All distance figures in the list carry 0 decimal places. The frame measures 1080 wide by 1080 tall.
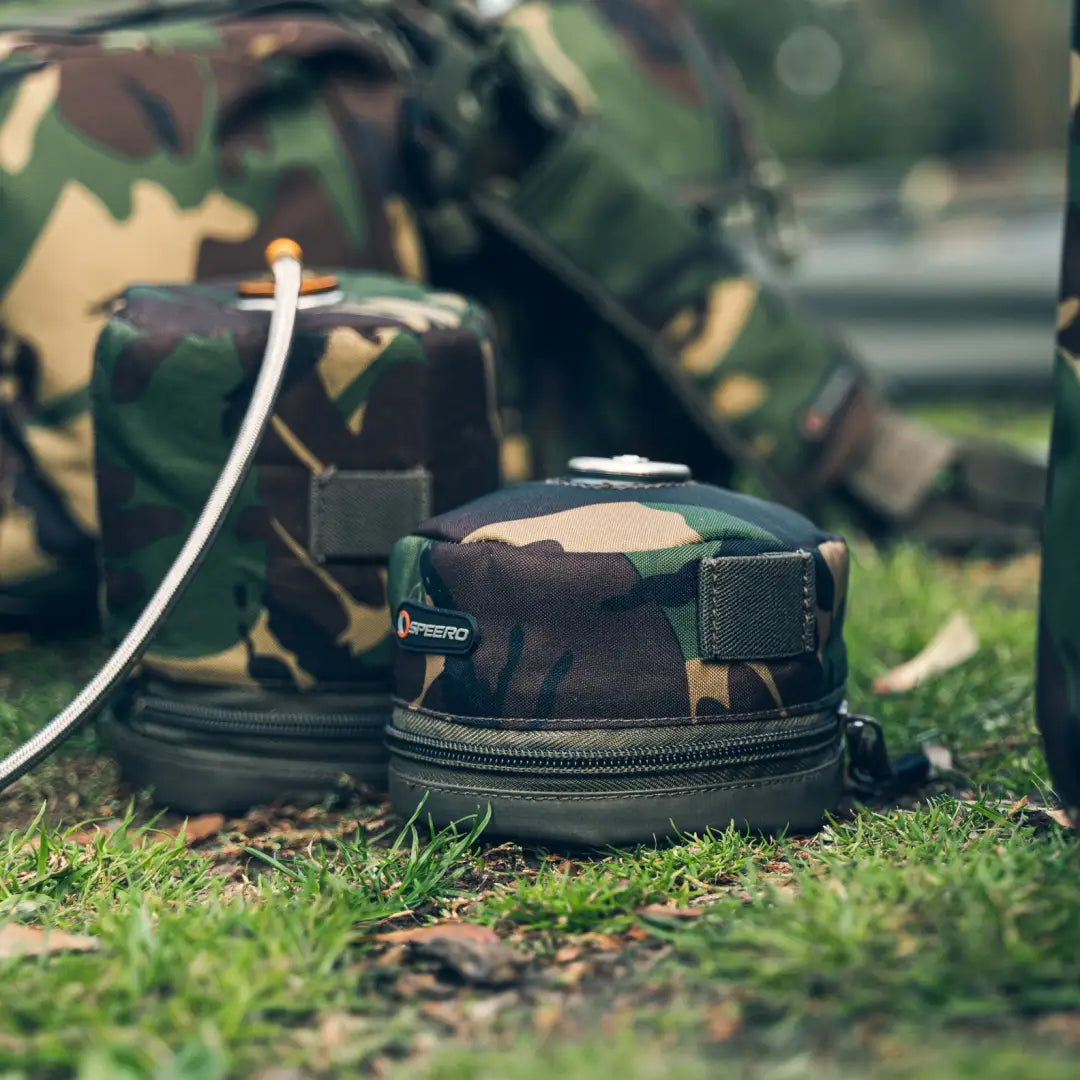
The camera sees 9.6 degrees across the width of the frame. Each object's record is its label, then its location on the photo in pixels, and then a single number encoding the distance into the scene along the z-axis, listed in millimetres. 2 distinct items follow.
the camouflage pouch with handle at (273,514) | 1745
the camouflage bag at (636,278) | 1936
